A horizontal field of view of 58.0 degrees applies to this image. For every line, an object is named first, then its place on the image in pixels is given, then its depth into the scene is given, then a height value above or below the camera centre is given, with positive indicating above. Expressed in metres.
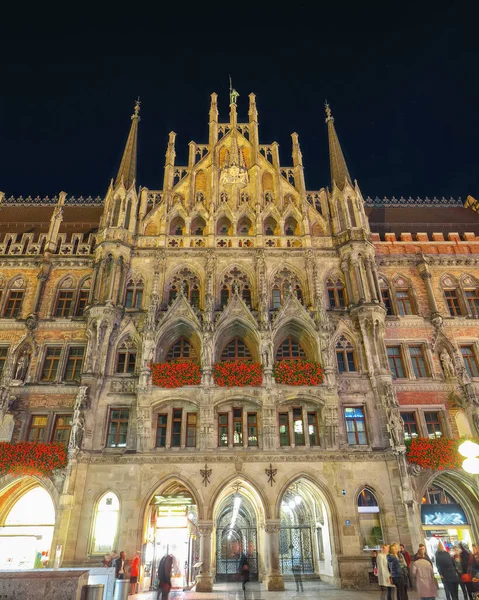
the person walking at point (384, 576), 12.32 -0.68
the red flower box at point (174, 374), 23.39 +8.41
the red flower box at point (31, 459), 21.80 +4.22
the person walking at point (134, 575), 18.56 -0.80
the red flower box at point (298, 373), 23.70 +8.47
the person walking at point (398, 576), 11.94 -0.67
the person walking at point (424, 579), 10.96 -0.69
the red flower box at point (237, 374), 23.52 +8.41
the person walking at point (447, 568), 12.41 -0.51
